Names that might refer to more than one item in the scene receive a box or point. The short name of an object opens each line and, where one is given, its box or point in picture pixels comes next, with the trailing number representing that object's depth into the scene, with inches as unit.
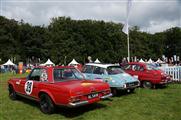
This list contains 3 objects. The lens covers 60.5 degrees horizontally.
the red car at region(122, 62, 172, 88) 339.5
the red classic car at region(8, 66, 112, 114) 194.0
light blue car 285.7
